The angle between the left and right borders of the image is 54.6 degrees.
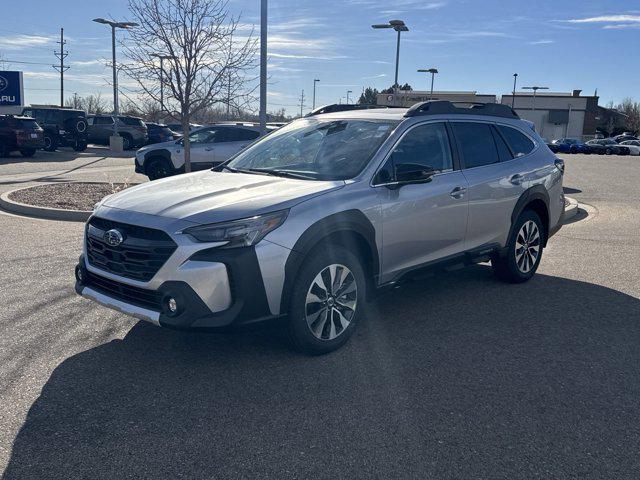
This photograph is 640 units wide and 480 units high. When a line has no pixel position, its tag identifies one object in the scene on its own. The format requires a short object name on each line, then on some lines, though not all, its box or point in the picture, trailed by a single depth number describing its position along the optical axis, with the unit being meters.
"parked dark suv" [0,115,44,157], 23.09
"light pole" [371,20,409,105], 23.81
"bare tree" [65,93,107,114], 76.99
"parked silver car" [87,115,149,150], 33.56
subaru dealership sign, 37.56
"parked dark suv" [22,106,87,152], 28.92
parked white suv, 15.18
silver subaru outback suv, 3.88
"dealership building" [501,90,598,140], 87.31
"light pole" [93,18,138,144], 26.57
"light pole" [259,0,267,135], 12.22
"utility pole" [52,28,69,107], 64.44
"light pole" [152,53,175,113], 11.44
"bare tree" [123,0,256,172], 11.21
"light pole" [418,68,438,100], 34.44
